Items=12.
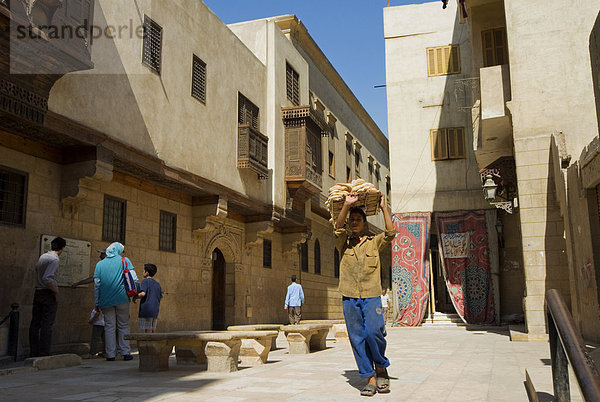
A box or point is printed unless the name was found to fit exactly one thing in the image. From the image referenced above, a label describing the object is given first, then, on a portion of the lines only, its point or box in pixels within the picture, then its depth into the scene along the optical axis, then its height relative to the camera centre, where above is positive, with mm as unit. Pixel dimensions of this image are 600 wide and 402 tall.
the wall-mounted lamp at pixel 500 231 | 19031 +1813
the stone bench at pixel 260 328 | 9383 -731
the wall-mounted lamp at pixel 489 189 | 14703 +2495
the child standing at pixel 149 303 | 9102 -261
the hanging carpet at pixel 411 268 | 19875 +576
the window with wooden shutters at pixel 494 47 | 16078 +6934
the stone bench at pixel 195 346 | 6500 -720
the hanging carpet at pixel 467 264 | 19141 +703
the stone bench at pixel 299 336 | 8984 -836
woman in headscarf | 8414 -194
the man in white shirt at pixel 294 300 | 15789 -416
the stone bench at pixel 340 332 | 11938 -1007
